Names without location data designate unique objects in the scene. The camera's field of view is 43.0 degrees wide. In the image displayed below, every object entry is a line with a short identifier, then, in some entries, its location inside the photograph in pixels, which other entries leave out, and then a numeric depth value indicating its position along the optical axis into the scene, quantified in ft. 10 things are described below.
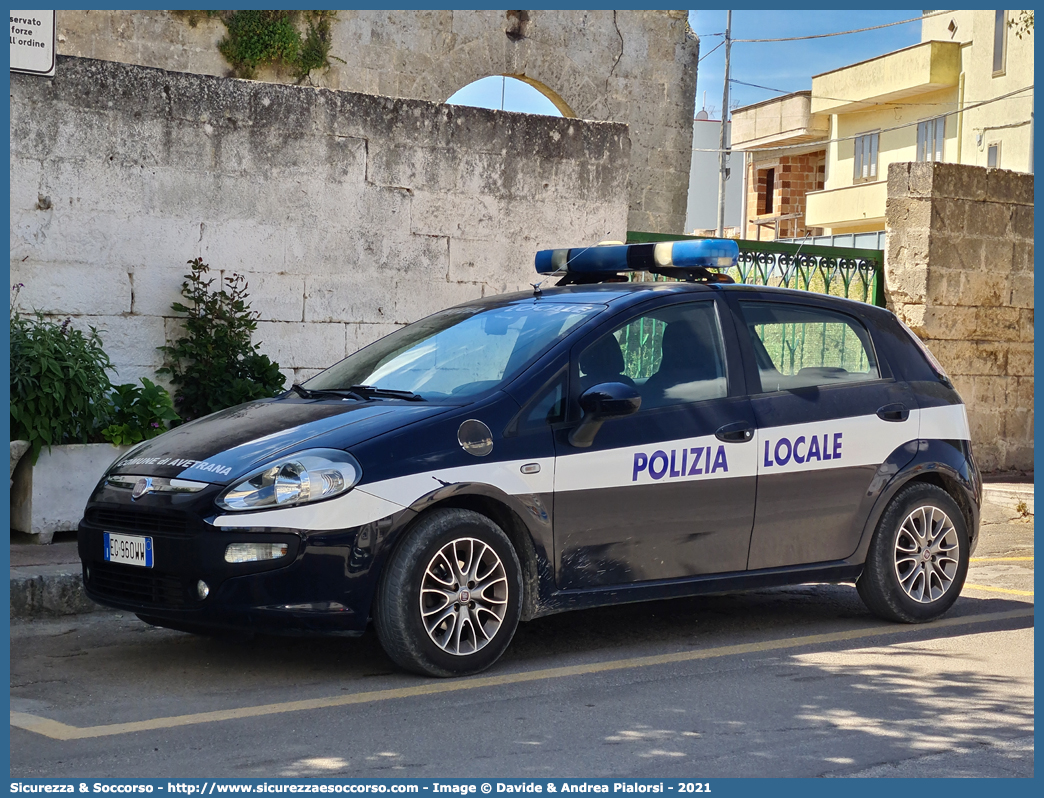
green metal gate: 38.01
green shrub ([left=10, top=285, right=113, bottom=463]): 25.14
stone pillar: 41.39
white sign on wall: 27.09
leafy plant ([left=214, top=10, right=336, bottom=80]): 47.06
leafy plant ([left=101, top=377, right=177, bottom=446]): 27.27
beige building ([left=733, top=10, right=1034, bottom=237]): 112.57
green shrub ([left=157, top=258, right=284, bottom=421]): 29.40
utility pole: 134.10
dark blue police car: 17.24
